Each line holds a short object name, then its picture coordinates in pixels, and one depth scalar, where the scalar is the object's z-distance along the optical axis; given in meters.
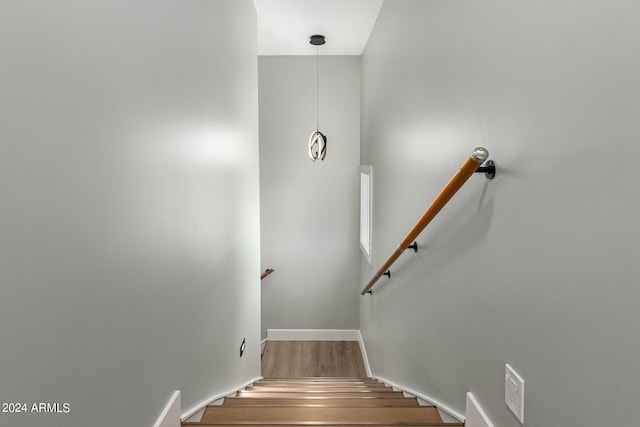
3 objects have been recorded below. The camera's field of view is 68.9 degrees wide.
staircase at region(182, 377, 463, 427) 1.98
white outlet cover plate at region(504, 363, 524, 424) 1.23
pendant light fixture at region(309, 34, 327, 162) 5.20
